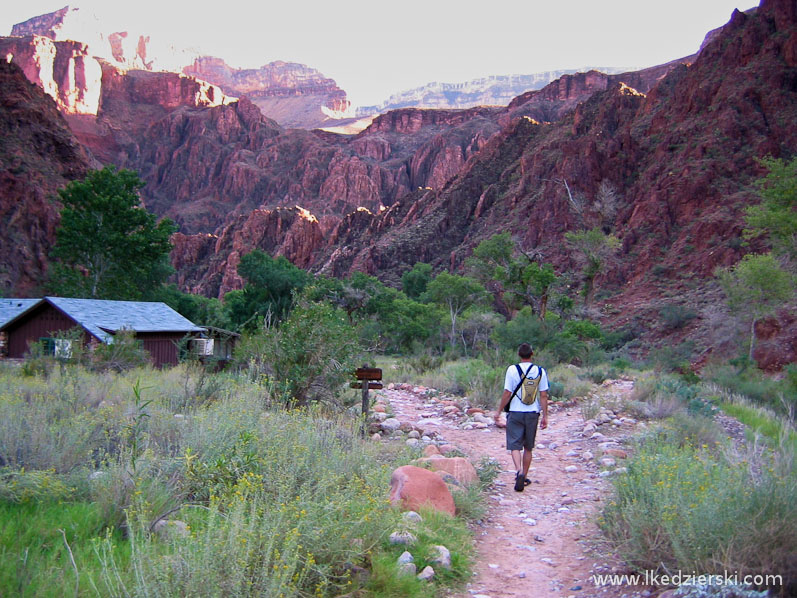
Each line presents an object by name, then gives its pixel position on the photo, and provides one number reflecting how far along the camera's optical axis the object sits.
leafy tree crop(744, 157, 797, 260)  19.27
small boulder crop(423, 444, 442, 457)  7.35
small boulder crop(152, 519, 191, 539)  3.61
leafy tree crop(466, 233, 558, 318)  28.30
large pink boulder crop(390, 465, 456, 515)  5.07
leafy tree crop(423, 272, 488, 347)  38.91
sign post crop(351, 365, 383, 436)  8.86
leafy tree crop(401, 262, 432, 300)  55.00
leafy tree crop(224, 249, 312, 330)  39.44
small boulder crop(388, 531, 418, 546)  4.25
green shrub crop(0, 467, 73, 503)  4.12
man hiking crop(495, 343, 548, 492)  6.68
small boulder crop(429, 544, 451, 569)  4.22
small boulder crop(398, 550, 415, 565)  4.06
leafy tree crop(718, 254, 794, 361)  25.31
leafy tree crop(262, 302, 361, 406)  8.98
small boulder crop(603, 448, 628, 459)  7.66
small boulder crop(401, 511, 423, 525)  4.59
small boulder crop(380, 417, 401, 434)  9.13
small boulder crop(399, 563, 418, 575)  3.93
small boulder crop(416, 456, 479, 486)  6.37
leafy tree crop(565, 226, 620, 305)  39.09
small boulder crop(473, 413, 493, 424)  10.70
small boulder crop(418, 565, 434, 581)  3.98
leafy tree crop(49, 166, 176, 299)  32.41
